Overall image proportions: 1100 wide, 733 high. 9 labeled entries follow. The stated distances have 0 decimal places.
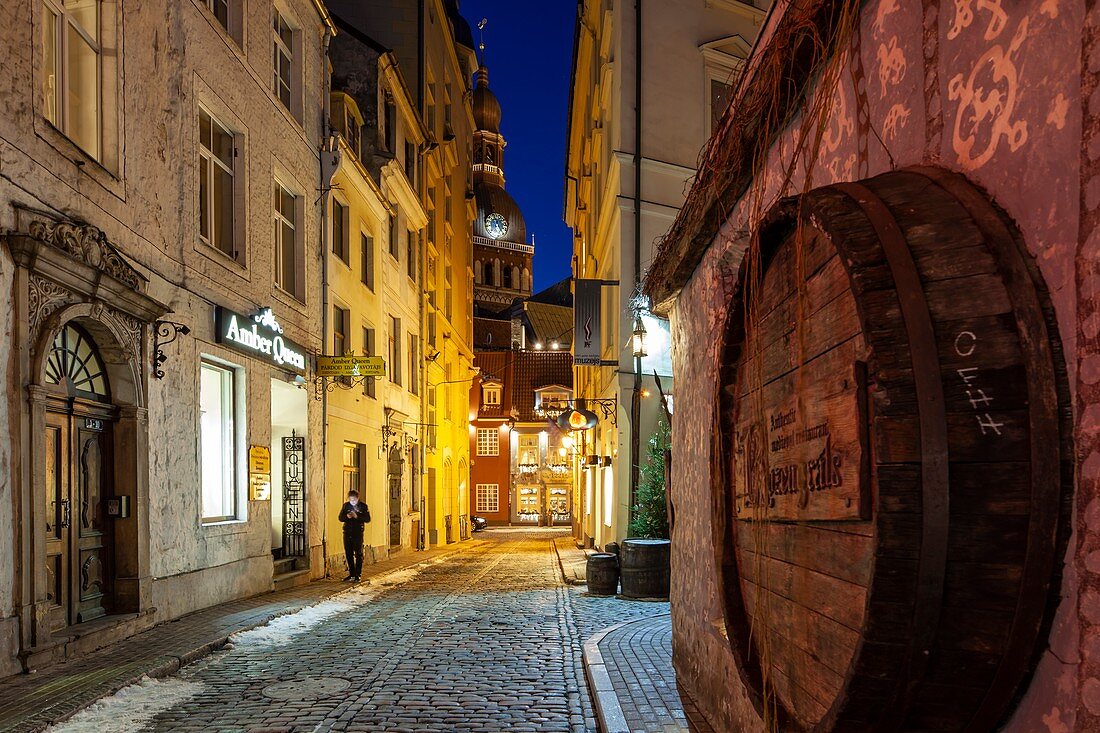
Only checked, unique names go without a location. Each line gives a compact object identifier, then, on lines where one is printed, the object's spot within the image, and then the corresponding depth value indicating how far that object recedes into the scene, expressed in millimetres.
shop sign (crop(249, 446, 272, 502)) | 13398
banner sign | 18219
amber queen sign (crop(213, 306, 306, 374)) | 12500
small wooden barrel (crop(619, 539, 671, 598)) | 12656
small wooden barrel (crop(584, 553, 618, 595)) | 13469
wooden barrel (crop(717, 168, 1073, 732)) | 1532
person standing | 15859
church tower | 79812
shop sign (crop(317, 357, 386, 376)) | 16797
